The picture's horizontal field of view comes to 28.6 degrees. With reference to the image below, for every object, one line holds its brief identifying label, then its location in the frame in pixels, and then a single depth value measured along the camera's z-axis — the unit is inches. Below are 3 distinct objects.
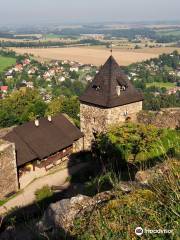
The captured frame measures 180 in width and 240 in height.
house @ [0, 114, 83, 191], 823.7
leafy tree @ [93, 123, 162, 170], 730.2
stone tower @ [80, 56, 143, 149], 815.1
